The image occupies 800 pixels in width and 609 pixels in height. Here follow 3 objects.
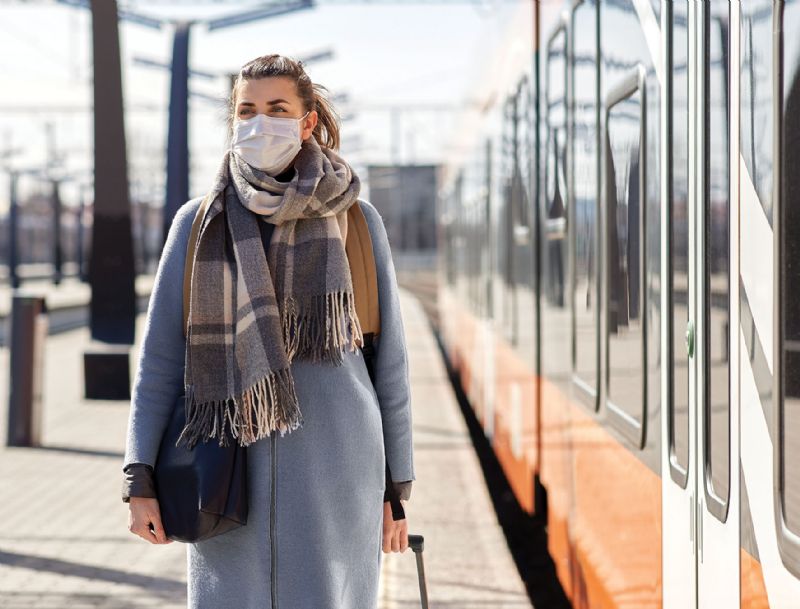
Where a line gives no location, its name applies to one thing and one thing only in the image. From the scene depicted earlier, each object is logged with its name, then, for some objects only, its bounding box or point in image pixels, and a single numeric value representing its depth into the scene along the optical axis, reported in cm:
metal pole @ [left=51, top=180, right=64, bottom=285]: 4066
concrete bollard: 1048
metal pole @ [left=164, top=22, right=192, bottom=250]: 1418
